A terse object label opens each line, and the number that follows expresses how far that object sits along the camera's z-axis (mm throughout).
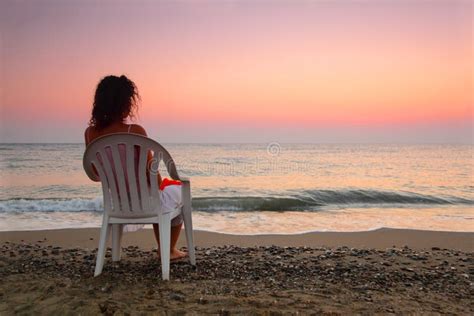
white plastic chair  2990
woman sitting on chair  3152
